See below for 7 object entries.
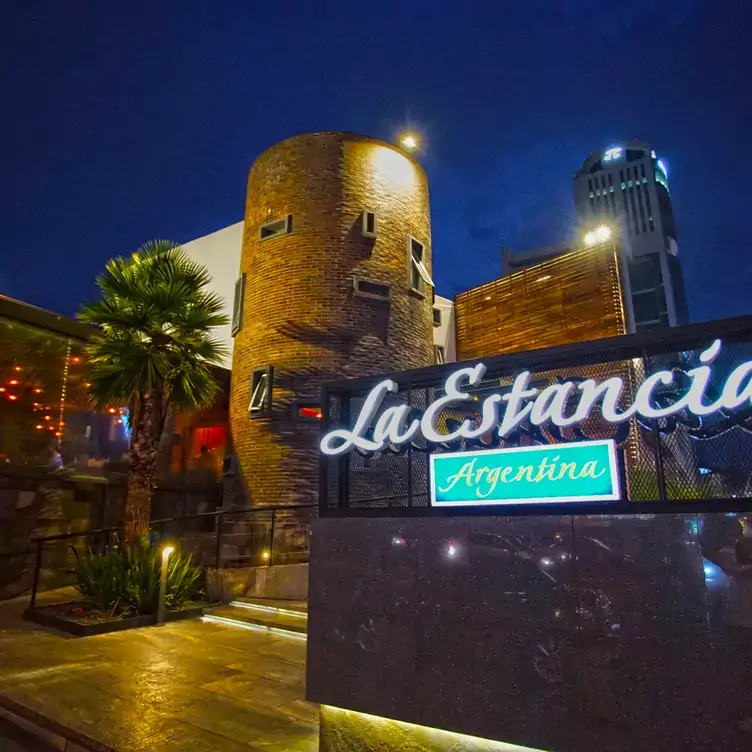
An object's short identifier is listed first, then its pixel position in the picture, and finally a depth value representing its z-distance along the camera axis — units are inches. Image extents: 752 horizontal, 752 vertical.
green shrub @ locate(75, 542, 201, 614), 354.0
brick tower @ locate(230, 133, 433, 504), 538.0
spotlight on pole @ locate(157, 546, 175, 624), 345.4
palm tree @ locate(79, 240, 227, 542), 397.7
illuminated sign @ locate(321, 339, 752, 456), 153.6
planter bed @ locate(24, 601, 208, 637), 322.3
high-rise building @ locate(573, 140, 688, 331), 3179.1
